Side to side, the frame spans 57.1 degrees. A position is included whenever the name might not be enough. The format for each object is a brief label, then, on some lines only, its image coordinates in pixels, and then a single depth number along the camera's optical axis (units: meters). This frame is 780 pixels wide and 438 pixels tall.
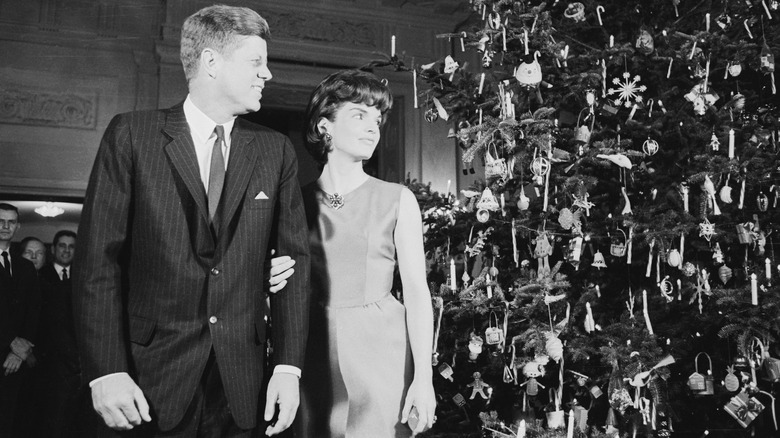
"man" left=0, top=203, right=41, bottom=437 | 4.96
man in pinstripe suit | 1.58
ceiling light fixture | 8.98
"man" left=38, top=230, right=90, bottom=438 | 5.50
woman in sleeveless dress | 2.07
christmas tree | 3.01
